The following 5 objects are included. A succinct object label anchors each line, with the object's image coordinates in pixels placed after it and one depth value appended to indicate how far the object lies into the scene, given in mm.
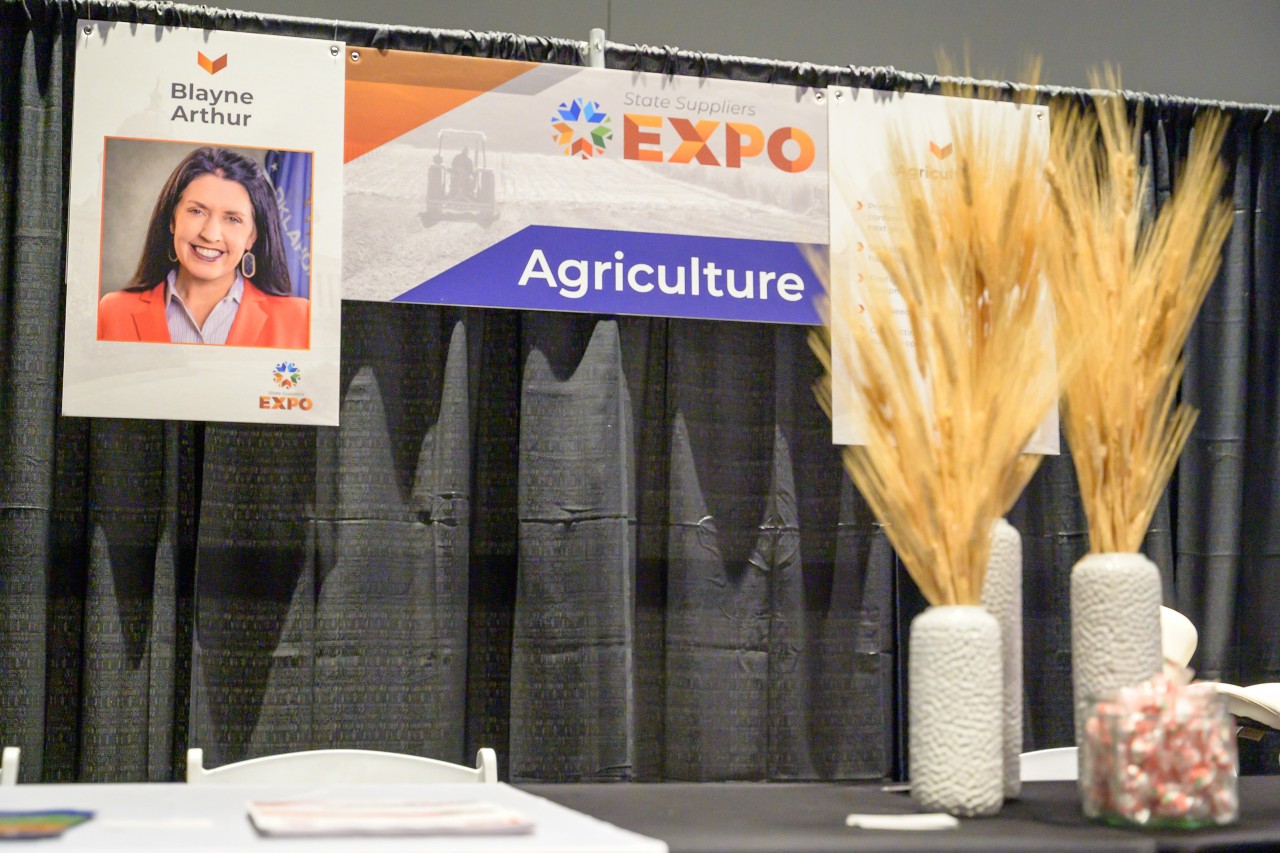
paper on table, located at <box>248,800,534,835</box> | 935
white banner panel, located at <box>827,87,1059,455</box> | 2986
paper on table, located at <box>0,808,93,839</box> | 928
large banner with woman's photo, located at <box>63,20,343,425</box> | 2734
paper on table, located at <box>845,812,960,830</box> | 1063
